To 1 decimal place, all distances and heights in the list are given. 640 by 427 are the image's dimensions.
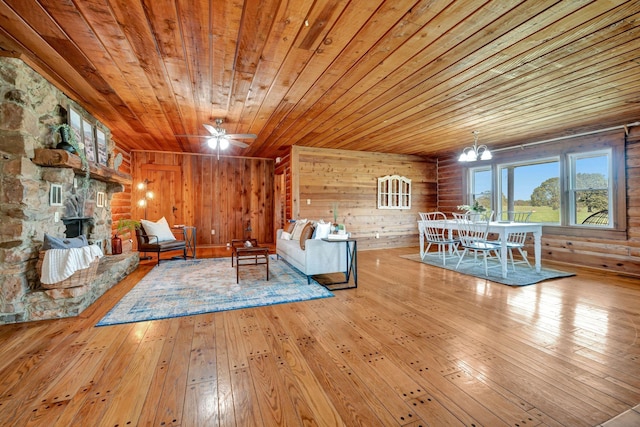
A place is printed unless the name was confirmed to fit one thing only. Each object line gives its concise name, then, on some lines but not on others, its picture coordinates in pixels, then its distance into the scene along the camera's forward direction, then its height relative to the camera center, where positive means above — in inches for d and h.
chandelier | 193.3 +39.6
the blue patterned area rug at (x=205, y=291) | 113.9 -38.9
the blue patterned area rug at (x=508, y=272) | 158.6 -38.6
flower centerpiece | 192.2 +1.9
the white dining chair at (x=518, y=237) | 175.8 -18.0
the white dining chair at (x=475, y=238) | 172.6 -17.6
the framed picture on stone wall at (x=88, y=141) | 149.6 +40.9
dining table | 163.5 -11.8
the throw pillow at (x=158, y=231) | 206.7 -12.9
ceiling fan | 167.8 +47.8
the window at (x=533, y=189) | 217.2 +18.8
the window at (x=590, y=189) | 189.6 +15.6
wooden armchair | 197.5 -22.3
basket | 108.7 -25.6
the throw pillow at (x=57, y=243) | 114.0 -12.1
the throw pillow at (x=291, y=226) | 213.6 -10.4
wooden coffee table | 157.6 -21.5
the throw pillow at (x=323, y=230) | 162.1 -10.4
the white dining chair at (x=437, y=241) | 204.0 -20.9
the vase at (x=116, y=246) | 192.7 -22.1
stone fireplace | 102.7 +9.2
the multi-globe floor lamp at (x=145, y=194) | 266.8 +19.1
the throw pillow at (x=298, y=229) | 197.3 -11.7
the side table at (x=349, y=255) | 150.8 -24.6
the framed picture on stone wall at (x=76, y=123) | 135.1 +45.5
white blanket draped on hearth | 106.5 -19.4
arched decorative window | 287.4 +21.2
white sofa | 153.6 -25.4
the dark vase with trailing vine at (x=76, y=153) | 123.8 +27.6
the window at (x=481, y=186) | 264.7 +24.8
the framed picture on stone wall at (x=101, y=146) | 166.6 +41.8
